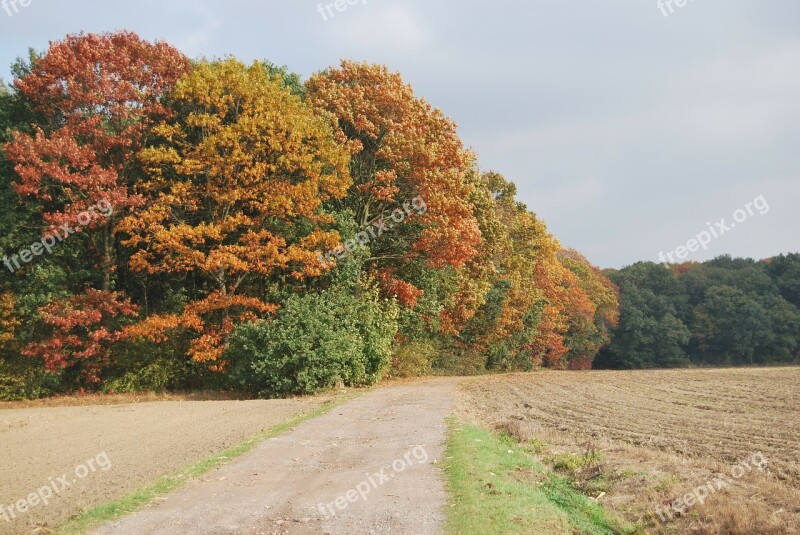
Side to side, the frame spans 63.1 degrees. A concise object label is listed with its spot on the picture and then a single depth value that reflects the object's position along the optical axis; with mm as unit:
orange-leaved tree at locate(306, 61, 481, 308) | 29422
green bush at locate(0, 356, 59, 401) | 25925
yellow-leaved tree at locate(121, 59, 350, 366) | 25281
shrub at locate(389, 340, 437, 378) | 34812
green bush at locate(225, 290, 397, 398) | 23422
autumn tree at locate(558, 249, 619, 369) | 70188
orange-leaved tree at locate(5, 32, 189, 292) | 24391
